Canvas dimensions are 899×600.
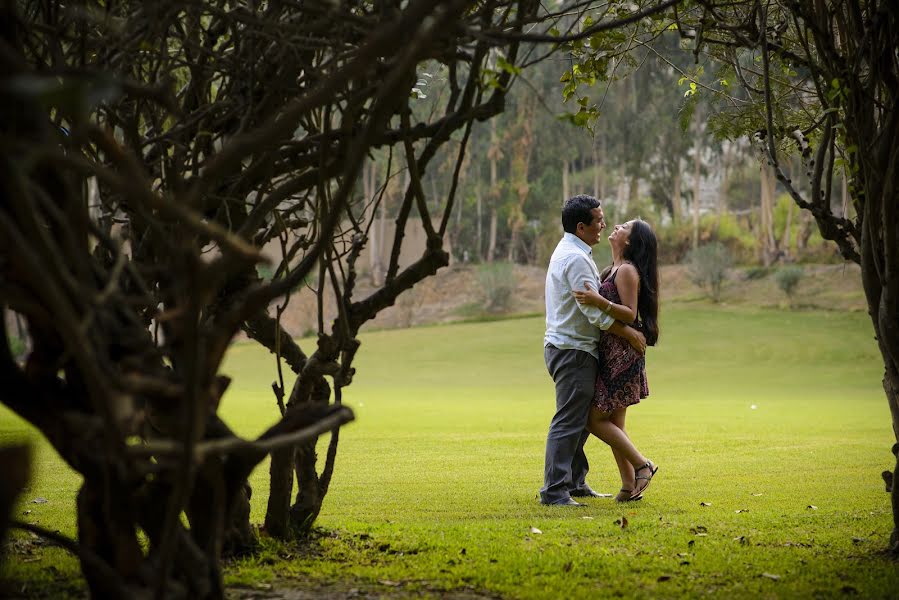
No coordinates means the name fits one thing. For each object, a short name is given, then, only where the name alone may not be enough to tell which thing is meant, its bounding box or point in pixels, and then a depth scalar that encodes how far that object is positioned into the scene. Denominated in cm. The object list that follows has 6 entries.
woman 745
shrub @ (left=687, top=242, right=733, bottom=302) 4388
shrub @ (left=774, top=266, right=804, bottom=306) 4112
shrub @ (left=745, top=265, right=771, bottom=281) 4544
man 731
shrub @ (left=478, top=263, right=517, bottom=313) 4684
